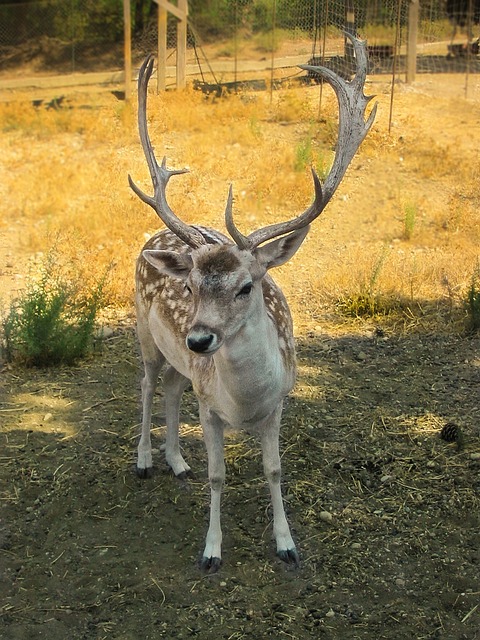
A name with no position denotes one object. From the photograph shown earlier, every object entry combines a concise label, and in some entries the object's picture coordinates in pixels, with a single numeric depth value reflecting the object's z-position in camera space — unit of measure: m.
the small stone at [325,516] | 4.85
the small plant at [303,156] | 10.71
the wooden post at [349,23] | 12.91
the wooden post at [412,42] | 14.32
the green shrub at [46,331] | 6.65
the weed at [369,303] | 7.63
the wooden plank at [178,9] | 13.74
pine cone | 5.50
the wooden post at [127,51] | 13.26
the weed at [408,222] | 9.27
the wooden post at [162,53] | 13.93
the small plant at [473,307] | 7.03
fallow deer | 3.82
